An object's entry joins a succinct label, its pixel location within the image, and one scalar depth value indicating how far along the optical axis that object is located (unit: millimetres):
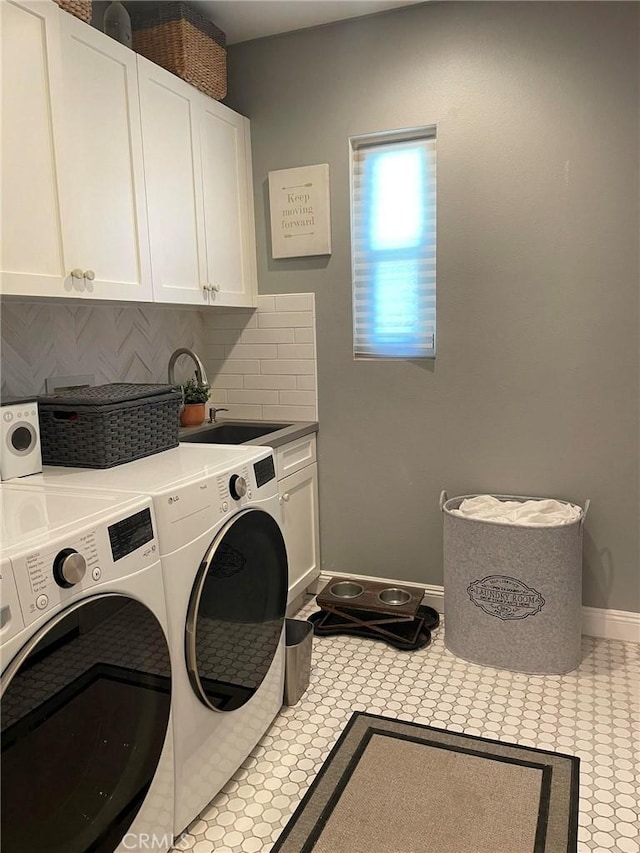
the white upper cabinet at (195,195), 2295
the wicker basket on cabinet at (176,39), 2410
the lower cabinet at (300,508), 2695
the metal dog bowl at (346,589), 2857
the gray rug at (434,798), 1628
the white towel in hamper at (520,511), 2398
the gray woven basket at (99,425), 1877
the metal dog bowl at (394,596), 2785
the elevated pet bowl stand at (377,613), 2639
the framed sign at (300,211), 2828
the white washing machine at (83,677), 1094
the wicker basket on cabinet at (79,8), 1859
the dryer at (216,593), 1558
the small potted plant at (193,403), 2850
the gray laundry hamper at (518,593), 2322
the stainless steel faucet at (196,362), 2406
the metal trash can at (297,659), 2188
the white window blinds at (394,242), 2719
